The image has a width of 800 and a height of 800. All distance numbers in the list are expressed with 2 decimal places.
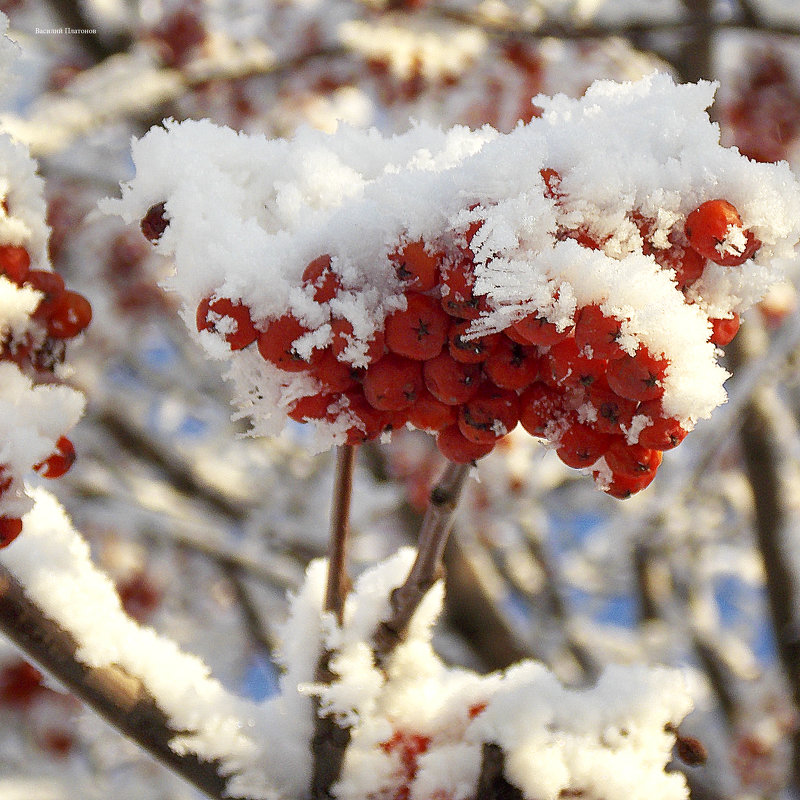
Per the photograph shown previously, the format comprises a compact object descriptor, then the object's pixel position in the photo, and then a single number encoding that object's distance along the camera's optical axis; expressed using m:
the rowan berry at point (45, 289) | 0.64
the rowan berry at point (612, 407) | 0.61
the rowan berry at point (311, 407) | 0.62
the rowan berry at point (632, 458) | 0.61
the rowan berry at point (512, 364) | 0.61
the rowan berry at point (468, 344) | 0.61
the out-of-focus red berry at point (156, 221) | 0.62
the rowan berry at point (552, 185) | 0.61
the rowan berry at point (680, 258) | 0.61
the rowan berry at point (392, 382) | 0.61
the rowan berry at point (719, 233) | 0.60
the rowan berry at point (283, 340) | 0.61
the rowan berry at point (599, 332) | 0.60
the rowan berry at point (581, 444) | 0.61
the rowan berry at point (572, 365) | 0.61
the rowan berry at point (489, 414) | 0.61
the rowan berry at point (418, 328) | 0.61
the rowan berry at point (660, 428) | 0.60
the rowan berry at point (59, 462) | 0.64
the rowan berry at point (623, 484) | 0.62
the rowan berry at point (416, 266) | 0.61
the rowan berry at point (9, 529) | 0.62
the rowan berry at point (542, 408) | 0.62
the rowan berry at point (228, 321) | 0.61
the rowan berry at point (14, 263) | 0.64
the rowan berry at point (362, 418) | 0.62
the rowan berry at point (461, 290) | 0.61
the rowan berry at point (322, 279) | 0.61
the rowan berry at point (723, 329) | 0.62
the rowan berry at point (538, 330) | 0.60
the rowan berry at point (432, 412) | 0.62
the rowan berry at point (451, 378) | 0.61
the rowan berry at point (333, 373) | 0.61
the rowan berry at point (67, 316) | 0.64
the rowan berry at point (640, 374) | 0.60
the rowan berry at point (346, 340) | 0.61
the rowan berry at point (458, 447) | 0.62
